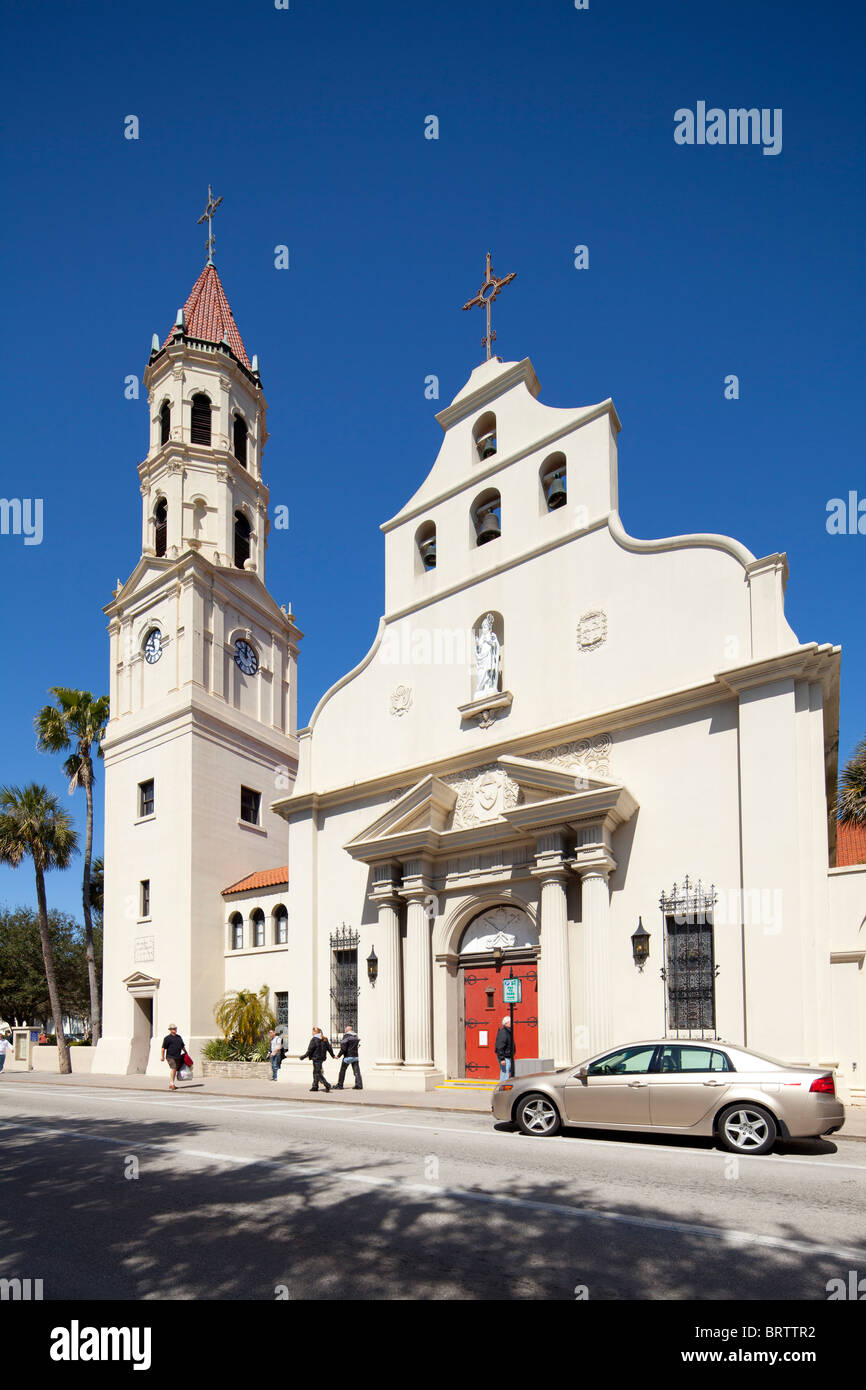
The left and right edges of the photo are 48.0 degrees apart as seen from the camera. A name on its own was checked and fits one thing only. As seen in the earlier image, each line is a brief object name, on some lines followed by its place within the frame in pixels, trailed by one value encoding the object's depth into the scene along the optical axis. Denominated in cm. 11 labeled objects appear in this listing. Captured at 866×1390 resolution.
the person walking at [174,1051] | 2361
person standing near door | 1820
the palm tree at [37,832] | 3619
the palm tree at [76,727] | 3706
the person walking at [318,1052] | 2036
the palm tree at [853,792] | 2156
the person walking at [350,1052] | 2066
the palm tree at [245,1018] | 2845
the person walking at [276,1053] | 2545
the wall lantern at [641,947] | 1734
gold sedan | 1058
